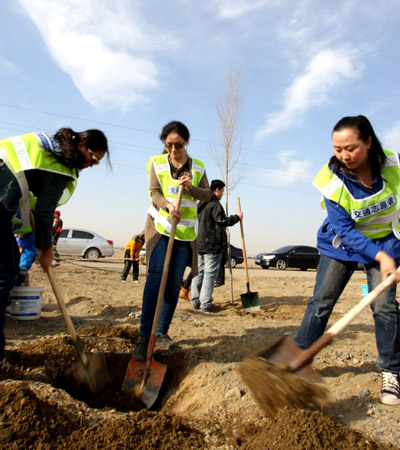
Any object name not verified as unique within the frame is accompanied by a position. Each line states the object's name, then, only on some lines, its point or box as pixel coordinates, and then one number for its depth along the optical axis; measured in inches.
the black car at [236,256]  707.4
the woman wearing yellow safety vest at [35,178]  100.3
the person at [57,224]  479.2
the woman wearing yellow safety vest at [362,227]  97.9
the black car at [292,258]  761.0
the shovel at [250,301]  245.6
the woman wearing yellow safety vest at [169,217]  132.1
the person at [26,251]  216.2
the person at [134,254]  378.6
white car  694.0
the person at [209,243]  240.5
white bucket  182.9
